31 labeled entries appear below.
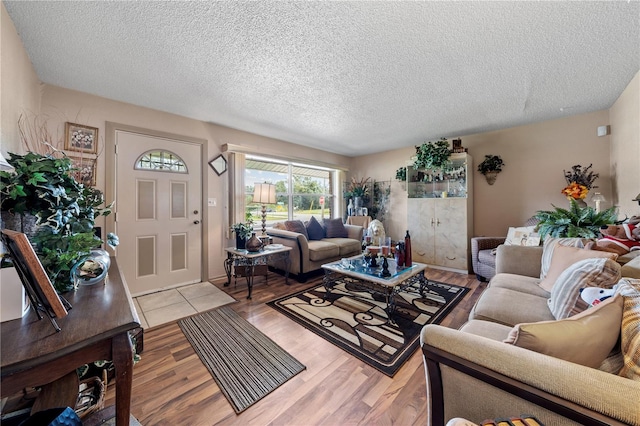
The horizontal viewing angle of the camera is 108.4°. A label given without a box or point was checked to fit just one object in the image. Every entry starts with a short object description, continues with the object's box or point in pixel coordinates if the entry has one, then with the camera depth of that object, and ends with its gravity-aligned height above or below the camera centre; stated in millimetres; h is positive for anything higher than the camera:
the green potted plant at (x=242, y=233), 3074 -251
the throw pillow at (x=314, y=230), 3969 -278
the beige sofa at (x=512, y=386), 589 -506
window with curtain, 3977 +532
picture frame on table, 745 -201
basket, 1132 -942
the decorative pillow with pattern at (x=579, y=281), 1139 -356
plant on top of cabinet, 3836 +1002
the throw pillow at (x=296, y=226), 3662 -195
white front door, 2760 +49
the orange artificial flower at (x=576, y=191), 2862 +270
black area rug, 1733 -993
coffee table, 2162 -624
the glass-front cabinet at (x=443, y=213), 3787 +5
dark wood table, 660 -406
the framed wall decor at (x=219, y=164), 3402 +747
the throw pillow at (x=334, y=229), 4180 -275
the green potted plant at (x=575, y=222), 2248 -95
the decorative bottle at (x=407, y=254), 2587 -454
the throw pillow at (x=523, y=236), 2963 -314
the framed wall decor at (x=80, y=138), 2398 +824
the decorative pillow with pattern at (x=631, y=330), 696 -388
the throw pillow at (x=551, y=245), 1822 -270
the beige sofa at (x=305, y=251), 3240 -552
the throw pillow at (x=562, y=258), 1474 -318
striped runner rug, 1380 -1029
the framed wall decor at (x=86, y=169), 2254 +483
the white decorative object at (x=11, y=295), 806 -286
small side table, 2785 -588
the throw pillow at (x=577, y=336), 740 -408
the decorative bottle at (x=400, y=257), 2594 -491
